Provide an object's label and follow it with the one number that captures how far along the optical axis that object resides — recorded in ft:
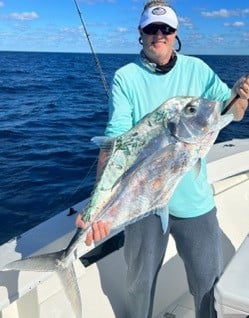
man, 7.38
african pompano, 6.35
